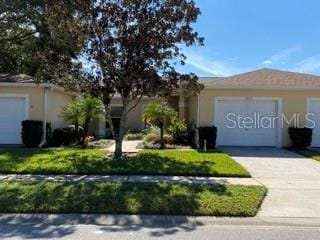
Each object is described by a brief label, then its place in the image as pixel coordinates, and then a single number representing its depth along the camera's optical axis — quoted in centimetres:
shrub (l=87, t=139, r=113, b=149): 1020
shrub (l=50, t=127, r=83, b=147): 1071
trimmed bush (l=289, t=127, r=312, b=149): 996
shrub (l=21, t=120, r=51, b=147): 975
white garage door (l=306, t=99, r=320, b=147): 1040
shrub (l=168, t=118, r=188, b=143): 1096
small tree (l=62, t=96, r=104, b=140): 1034
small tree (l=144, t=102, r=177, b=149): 1008
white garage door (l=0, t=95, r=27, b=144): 1034
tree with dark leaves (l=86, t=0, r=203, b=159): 716
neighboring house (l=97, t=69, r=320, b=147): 1029
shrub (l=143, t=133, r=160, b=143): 1062
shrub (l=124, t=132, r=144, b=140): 1282
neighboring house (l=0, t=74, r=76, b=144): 1032
